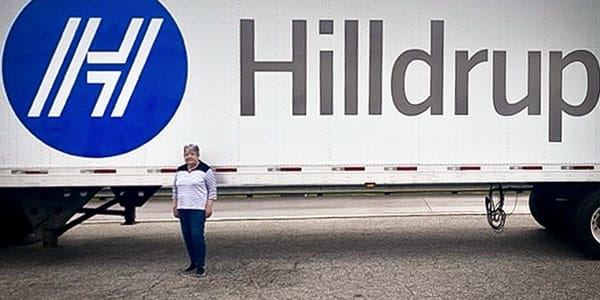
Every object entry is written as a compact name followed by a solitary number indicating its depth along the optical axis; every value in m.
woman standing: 7.03
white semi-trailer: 7.20
